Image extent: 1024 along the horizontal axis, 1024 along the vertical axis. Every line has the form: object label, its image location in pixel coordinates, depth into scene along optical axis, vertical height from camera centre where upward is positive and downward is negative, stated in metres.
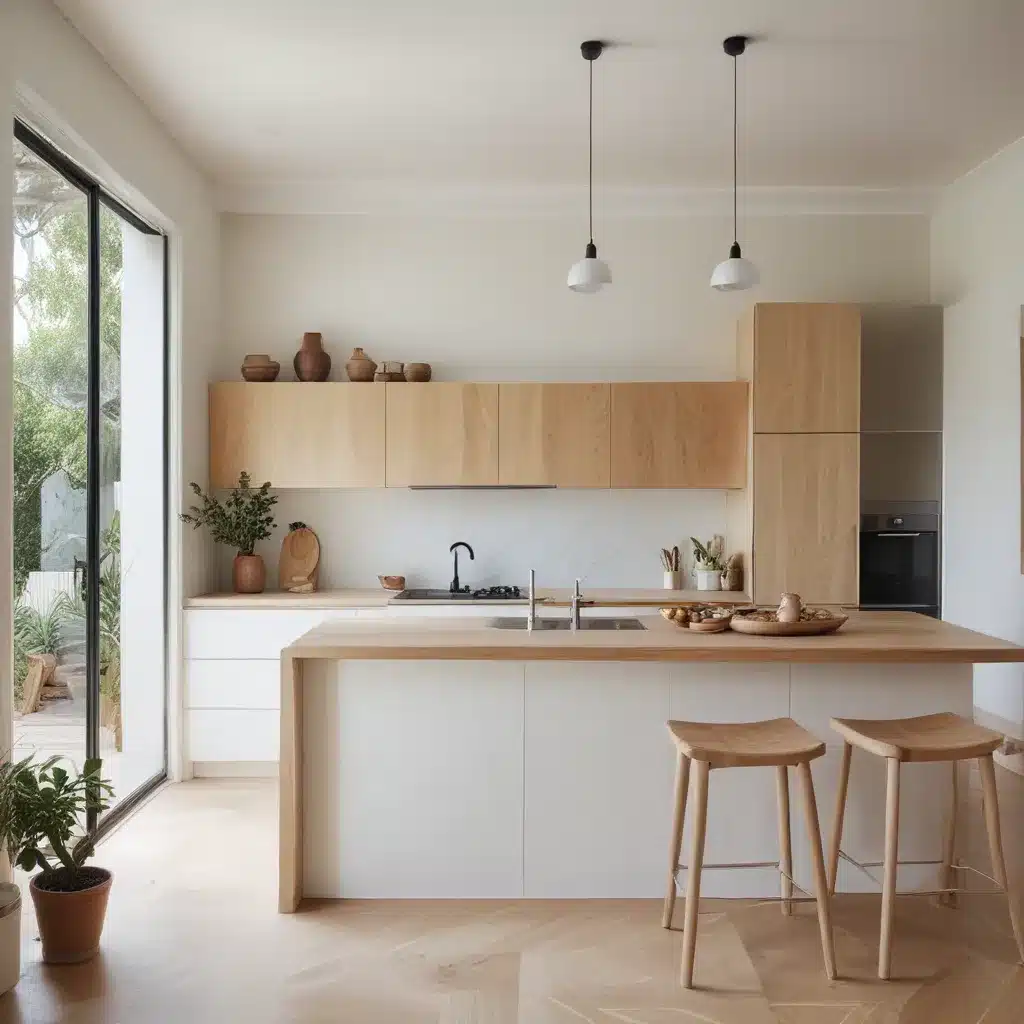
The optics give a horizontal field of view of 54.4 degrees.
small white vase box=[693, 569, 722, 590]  5.39 -0.44
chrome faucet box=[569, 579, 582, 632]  3.47 -0.41
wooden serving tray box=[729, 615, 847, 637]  3.30 -0.43
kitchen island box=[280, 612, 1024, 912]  3.26 -0.92
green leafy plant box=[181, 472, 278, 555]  5.01 -0.10
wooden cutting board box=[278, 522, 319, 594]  5.39 -0.33
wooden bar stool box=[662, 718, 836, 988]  2.66 -0.74
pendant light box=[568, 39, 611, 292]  3.83 +0.87
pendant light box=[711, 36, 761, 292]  3.79 +0.86
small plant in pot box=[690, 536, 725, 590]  5.39 -0.38
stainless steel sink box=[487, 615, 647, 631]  3.56 -0.46
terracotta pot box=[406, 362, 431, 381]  5.30 +0.68
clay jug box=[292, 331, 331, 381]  5.32 +0.74
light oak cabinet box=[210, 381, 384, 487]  5.21 +0.34
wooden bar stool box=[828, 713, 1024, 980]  2.74 -0.71
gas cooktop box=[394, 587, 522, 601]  5.06 -0.51
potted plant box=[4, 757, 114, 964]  2.79 -1.08
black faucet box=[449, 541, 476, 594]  5.36 -0.45
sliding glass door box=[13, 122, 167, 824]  3.37 +0.09
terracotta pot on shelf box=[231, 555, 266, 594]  5.16 -0.40
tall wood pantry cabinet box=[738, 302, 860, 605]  5.05 +0.27
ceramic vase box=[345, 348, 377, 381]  5.27 +0.70
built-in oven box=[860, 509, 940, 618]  5.22 -0.33
